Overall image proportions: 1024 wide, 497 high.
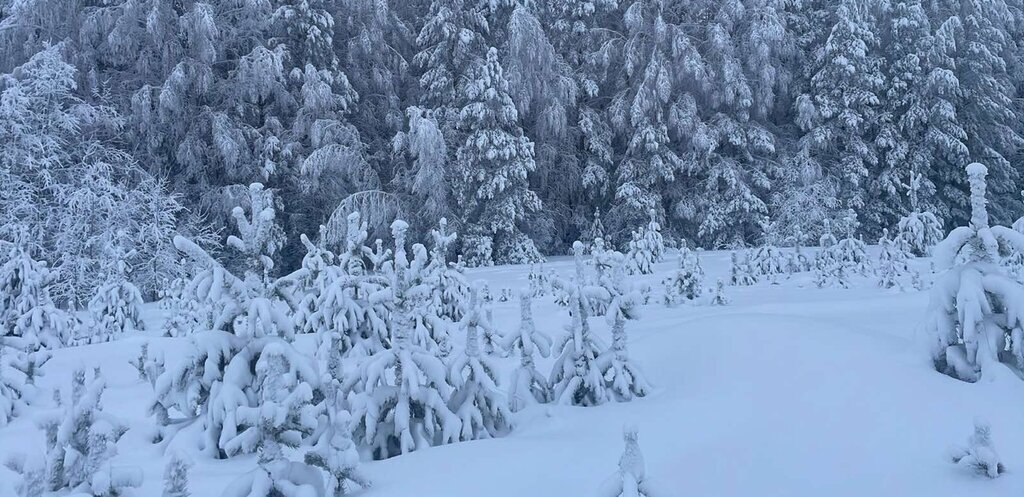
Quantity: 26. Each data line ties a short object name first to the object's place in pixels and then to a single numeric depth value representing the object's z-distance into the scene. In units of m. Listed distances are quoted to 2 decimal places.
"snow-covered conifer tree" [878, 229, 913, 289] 10.94
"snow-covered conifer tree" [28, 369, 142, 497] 2.91
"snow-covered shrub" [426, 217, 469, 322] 9.27
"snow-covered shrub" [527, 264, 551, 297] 12.64
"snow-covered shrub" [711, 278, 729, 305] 10.25
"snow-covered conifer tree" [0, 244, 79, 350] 7.48
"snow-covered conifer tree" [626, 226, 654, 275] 15.16
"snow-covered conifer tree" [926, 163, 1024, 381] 4.88
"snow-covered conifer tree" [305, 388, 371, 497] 3.58
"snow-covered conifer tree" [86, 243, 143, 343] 9.85
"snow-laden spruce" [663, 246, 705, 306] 10.91
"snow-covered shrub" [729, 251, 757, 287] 12.95
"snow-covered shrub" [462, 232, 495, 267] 19.16
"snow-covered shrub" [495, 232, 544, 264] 19.42
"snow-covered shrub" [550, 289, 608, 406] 5.58
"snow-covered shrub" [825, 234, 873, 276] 12.85
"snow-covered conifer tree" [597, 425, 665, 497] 3.03
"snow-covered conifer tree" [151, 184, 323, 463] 4.08
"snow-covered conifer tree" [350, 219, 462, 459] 4.51
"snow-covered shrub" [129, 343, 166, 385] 5.36
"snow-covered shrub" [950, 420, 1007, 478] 3.70
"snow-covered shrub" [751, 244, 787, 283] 14.20
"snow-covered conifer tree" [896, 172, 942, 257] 14.05
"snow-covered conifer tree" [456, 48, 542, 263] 19.22
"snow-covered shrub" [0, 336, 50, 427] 5.40
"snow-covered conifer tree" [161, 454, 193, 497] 2.79
